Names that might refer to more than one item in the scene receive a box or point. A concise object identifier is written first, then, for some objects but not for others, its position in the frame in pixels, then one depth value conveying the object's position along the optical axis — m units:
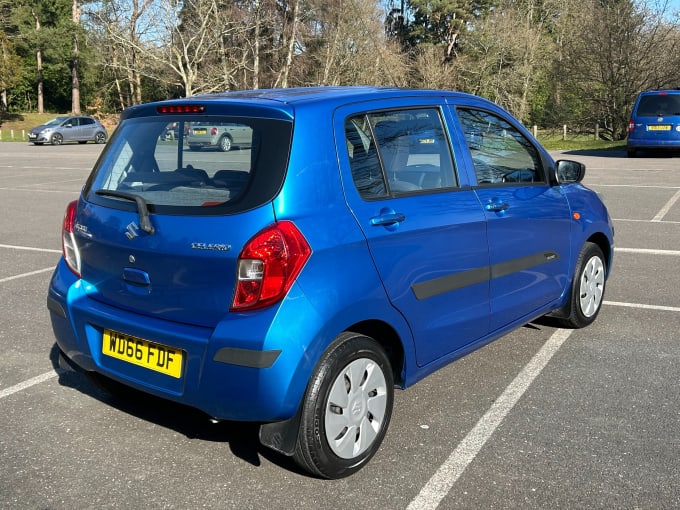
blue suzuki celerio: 2.93
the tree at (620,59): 29.02
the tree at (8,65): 53.94
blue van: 20.44
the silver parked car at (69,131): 36.31
